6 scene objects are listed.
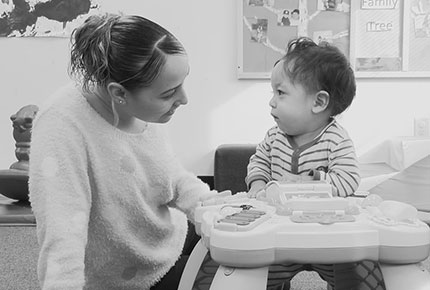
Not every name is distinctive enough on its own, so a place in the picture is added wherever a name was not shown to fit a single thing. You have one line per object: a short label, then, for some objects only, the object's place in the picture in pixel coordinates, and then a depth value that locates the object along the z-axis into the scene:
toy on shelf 1.67
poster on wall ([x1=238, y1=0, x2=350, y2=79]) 1.93
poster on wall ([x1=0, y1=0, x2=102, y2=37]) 1.98
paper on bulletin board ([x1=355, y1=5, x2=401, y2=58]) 1.93
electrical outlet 1.96
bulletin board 1.92
